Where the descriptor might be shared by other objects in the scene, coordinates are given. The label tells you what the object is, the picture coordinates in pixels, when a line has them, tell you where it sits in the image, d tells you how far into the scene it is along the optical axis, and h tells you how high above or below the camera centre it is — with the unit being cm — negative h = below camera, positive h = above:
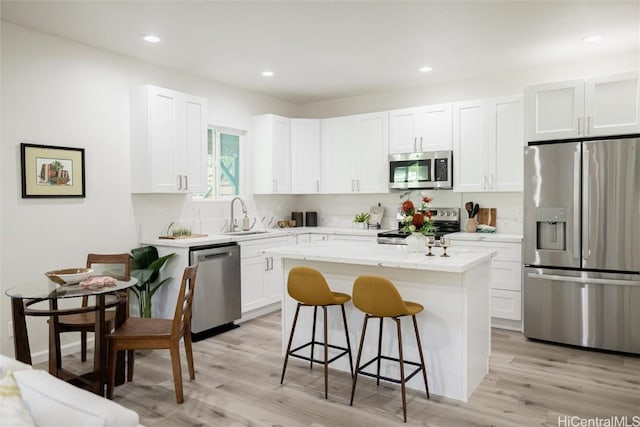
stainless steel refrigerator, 379 -35
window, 541 +55
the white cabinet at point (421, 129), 514 +92
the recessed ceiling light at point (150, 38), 379 +146
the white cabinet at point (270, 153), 573 +70
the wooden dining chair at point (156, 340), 293 -89
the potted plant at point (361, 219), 588 -18
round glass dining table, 269 -68
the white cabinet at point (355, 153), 561 +69
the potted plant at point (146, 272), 403 -60
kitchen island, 291 -70
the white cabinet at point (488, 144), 472 +67
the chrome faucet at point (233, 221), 547 -18
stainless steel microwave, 509 +42
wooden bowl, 282 -45
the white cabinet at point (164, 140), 429 +67
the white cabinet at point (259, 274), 487 -77
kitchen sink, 516 -31
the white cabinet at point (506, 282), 447 -78
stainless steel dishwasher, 430 -84
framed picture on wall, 360 +31
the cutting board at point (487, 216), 514 -13
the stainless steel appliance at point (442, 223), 513 -21
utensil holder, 509 -24
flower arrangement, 316 -10
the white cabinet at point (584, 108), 385 +88
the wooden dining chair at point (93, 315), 314 -81
